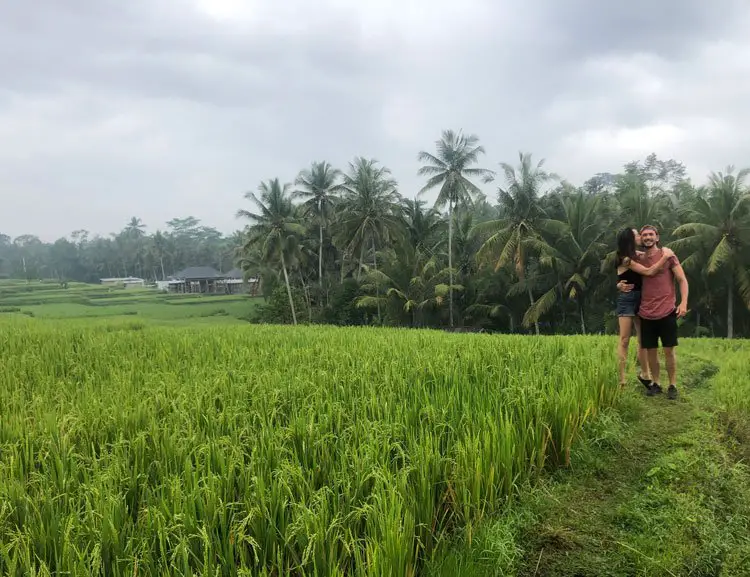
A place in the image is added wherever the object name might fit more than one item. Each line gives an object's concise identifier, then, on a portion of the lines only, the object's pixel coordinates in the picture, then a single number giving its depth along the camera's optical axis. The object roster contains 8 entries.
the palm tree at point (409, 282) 22.41
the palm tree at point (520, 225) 20.16
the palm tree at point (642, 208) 18.40
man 4.07
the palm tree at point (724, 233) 16.28
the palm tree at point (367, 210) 25.70
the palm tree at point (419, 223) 26.14
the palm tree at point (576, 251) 19.47
